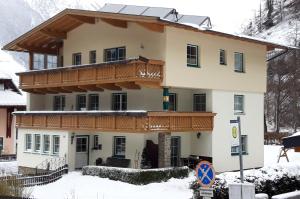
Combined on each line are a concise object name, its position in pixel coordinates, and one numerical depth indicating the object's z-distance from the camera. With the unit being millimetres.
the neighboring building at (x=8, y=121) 39042
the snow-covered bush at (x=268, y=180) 14867
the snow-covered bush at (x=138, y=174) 21411
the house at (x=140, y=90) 23056
